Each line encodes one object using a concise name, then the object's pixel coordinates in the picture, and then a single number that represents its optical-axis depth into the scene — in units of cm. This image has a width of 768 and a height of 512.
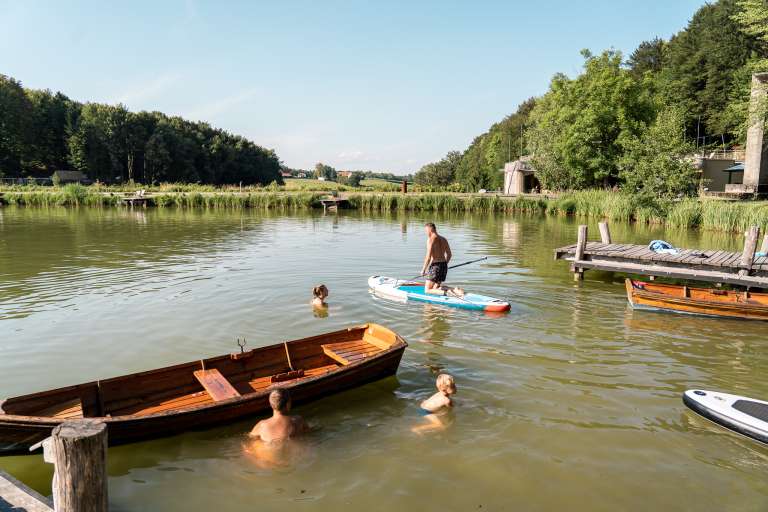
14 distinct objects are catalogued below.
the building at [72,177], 7504
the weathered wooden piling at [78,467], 411
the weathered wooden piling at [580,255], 1711
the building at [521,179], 6225
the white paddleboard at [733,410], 685
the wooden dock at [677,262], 1425
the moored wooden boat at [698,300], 1248
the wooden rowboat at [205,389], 618
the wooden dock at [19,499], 436
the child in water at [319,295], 1369
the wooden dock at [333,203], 4875
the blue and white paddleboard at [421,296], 1323
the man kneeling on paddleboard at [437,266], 1374
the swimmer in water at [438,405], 737
